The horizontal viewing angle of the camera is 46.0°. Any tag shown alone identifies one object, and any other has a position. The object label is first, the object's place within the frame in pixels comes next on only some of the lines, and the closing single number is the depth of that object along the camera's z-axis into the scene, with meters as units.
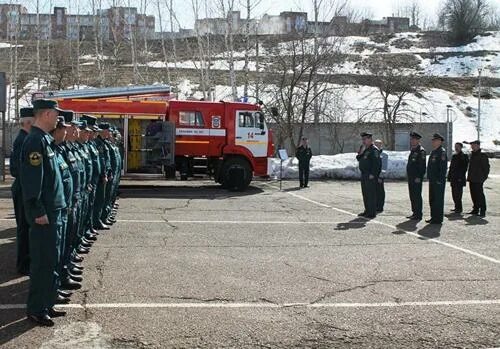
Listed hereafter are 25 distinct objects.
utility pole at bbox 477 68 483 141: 42.61
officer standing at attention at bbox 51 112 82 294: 5.84
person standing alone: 21.16
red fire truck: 18.45
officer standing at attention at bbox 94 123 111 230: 9.53
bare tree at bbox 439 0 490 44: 76.31
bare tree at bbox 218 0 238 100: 31.33
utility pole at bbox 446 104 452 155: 35.24
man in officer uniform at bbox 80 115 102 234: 8.47
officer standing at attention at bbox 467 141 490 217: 14.14
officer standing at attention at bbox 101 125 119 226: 10.41
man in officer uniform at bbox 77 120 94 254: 7.72
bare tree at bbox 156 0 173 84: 38.36
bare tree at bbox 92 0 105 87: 38.53
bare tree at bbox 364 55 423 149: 36.62
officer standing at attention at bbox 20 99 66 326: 5.14
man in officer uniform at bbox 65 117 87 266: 6.74
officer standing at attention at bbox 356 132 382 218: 13.23
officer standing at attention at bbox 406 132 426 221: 13.04
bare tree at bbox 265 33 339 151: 29.94
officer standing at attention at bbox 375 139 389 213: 14.40
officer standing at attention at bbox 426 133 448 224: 12.45
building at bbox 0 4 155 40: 40.28
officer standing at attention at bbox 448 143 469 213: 14.58
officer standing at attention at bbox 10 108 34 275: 7.30
